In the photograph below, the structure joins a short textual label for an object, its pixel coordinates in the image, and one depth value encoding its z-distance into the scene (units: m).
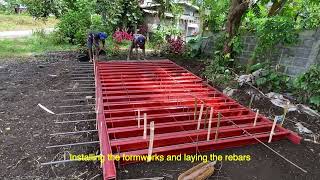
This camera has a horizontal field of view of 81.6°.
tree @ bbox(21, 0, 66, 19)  7.10
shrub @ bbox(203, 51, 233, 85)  3.82
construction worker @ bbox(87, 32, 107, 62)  4.66
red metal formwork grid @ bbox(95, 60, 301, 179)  1.90
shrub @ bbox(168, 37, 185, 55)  5.58
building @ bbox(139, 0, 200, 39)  8.28
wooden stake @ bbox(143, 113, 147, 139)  1.88
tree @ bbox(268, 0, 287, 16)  4.03
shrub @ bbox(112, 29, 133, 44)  6.43
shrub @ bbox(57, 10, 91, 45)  6.64
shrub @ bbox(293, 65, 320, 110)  2.76
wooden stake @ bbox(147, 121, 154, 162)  1.58
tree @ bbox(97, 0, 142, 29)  7.24
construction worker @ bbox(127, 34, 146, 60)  4.68
